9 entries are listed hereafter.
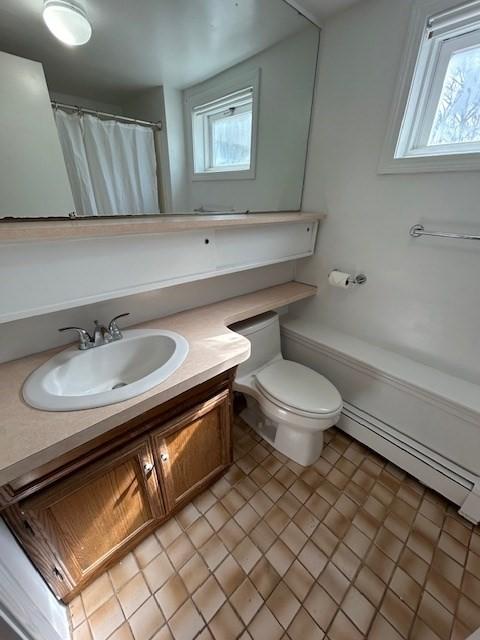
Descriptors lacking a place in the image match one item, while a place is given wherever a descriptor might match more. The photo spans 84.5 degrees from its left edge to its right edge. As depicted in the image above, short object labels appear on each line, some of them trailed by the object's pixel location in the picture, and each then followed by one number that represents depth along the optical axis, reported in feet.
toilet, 4.25
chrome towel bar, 3.65
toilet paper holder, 5.01
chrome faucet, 3.23
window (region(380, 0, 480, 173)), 3.47
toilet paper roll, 5.03
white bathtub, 3.96
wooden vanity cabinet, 2.44
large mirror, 2.60
